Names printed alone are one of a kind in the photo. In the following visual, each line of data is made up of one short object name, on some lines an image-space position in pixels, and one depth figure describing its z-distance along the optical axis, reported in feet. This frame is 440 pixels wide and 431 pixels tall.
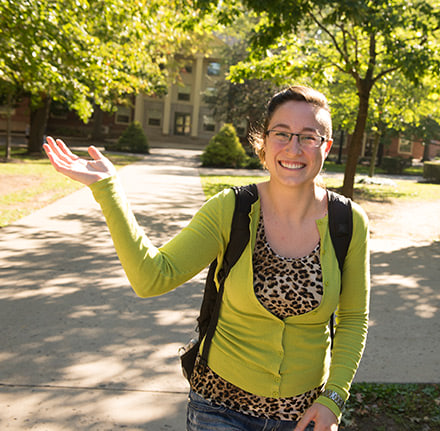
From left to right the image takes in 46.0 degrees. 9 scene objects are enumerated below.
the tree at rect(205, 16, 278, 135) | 123.75
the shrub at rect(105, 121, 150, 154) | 108.74
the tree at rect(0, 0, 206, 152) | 29.17
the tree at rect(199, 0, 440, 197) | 29.96
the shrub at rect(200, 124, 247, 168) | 87.61
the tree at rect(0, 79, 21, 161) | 58.03
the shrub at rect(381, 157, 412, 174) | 106.01
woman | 6.23
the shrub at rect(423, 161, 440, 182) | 84.94
